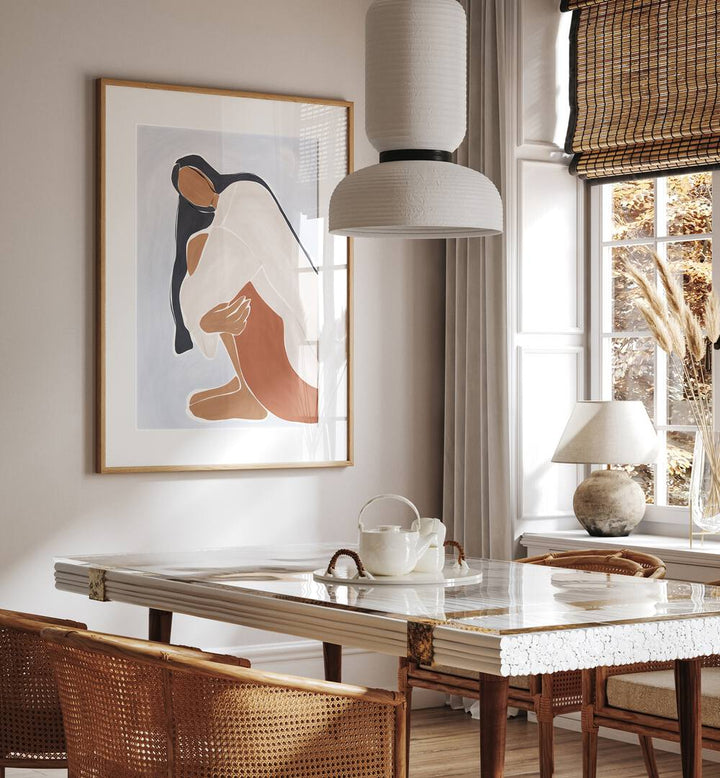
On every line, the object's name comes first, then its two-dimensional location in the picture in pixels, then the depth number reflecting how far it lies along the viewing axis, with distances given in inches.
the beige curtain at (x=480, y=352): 207.8
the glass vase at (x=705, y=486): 177.6
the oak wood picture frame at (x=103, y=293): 189.5
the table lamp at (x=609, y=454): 188.7
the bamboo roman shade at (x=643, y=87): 192.5
